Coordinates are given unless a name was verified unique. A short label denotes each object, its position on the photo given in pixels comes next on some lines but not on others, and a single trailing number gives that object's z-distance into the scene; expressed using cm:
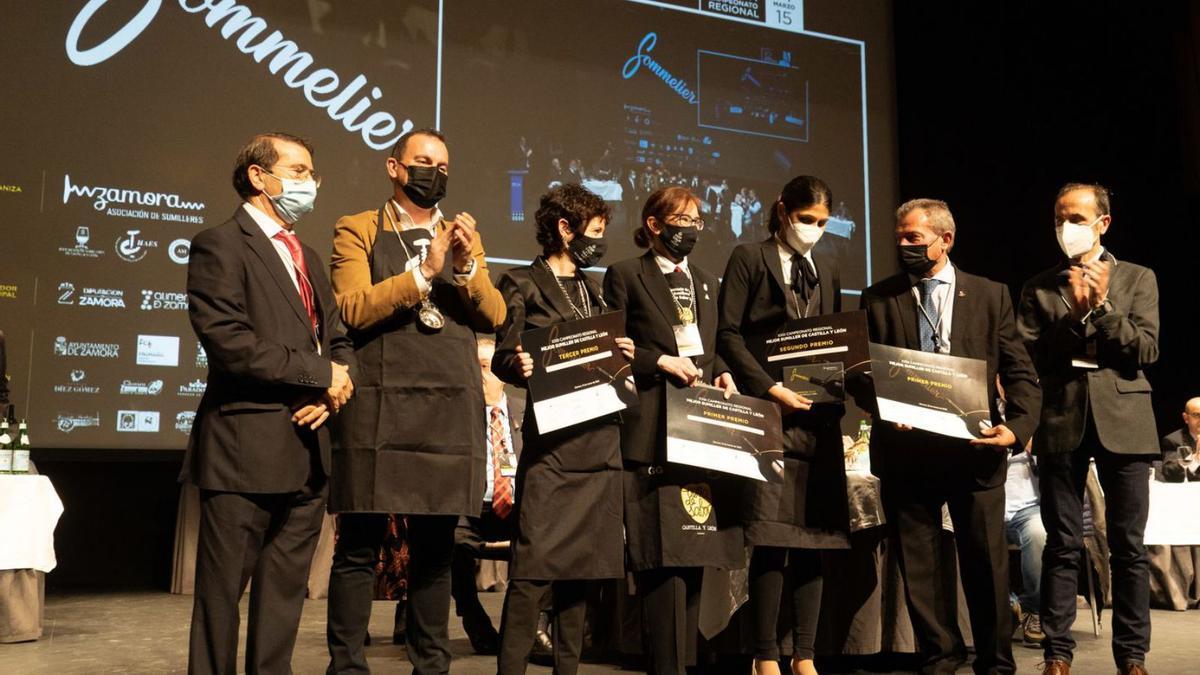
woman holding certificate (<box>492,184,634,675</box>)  278
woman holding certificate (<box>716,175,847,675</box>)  302
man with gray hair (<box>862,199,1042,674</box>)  305
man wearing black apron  265
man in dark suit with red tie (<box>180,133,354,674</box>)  241
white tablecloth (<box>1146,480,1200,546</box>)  576
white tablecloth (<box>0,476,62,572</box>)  418
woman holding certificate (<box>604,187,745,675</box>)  287
